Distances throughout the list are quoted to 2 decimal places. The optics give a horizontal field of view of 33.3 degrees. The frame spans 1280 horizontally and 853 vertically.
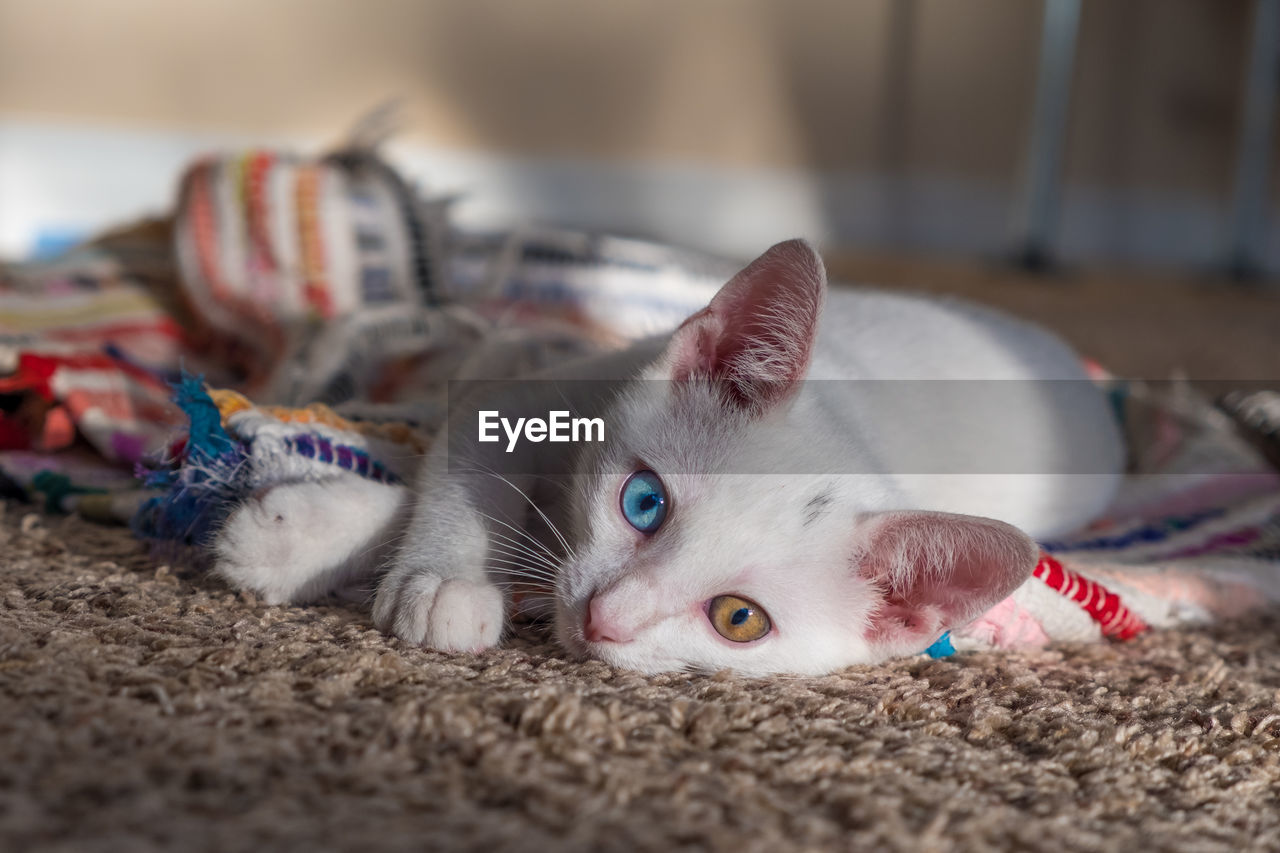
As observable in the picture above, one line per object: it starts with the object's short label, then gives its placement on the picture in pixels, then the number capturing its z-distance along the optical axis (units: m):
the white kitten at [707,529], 0.47
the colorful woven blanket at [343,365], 0.51
